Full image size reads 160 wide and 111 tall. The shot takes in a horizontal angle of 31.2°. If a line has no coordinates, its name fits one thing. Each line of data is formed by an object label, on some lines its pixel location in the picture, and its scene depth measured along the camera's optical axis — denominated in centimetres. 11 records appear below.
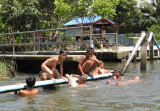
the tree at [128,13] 3969
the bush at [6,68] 1216
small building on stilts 3166
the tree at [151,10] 4025
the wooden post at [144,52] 1389
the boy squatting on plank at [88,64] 992
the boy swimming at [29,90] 766
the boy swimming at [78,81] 909
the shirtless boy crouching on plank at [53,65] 894
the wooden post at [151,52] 1793
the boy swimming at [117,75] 1069
